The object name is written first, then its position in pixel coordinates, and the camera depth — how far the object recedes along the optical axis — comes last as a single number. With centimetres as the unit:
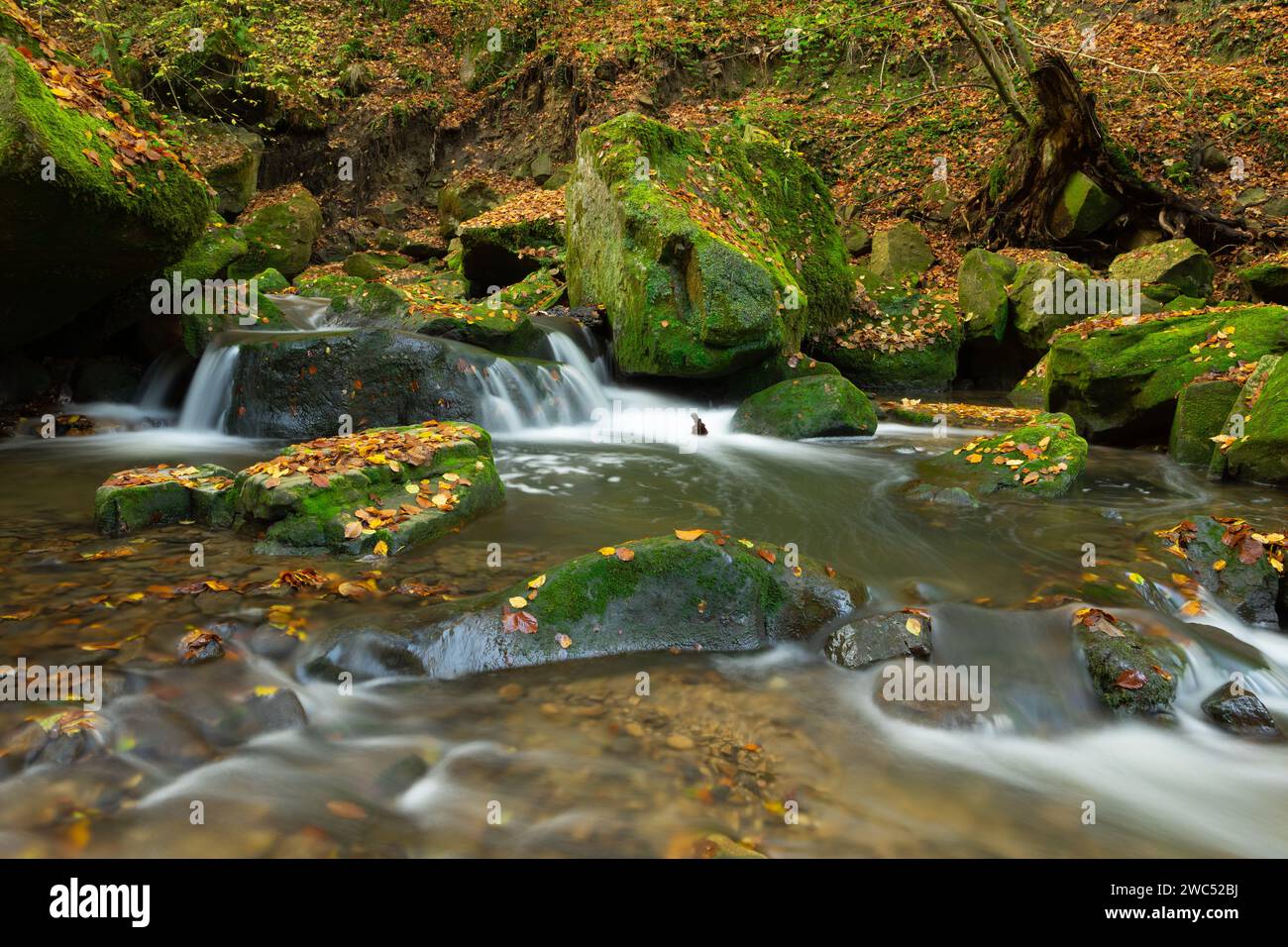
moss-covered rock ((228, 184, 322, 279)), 1764
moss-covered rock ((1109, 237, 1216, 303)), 1259
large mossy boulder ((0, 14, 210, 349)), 552
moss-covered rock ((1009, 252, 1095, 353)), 1273
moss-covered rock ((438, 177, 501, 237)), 2045
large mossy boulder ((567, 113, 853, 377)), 927
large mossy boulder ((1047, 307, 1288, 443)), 779
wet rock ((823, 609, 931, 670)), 375
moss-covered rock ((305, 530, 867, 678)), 353
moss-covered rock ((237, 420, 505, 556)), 479
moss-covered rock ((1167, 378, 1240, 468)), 743
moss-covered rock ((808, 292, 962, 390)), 1312
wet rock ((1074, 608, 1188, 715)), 346
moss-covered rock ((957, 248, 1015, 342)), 1330
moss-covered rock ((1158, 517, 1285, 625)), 434
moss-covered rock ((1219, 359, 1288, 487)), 645
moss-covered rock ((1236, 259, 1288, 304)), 1135
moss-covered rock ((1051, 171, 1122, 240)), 1516
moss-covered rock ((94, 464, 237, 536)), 504
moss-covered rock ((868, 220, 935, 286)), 1617
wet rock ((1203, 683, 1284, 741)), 334
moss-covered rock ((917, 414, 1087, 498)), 667
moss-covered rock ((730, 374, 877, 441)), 935
